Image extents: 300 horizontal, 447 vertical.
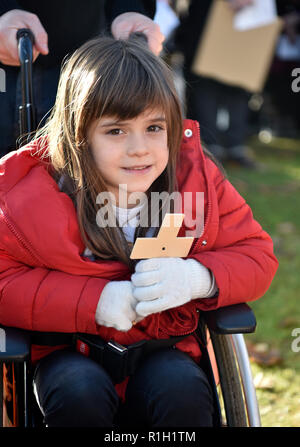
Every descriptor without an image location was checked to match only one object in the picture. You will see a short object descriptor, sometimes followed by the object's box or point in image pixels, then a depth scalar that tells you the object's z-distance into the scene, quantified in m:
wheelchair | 1.91
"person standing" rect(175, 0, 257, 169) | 5.50
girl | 1.90
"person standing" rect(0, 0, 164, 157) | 2.13
